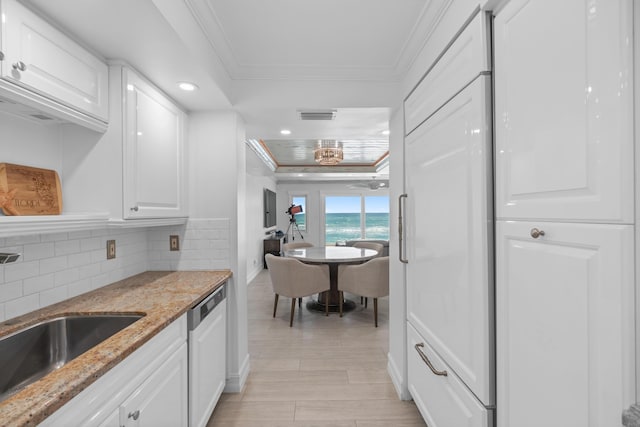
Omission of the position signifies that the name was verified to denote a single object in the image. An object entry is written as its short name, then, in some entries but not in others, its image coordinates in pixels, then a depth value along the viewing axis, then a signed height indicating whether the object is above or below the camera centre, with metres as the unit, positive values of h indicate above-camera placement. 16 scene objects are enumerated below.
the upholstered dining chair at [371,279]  3.65 -0.80
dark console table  7.22 -0.78
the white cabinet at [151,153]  1.63 +0.37
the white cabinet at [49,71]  1.07 +0.59
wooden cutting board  1.23 +0.11
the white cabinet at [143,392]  0.89 -0.64
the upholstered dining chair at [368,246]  4.52 -0.59
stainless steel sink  1.16 -0.56
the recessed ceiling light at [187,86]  1.87 +0.81
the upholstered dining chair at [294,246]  5.29 -0.59
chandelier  4.67 +0.95
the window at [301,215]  8.90 -0.05
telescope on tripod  8.06 -0.16
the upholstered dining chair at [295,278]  3.62 -0.78
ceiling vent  2.38 +0.80
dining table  3.97 -0.61
